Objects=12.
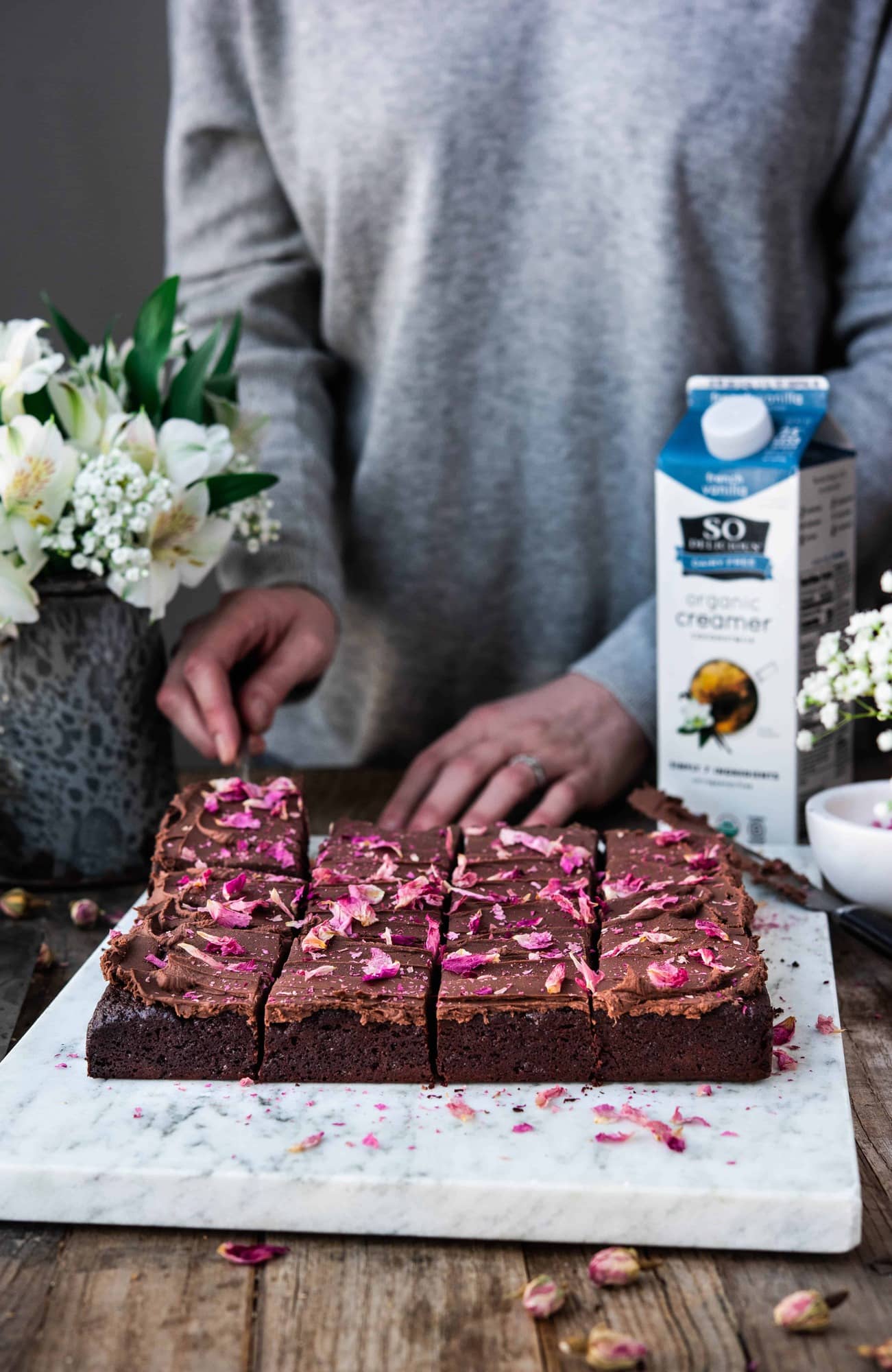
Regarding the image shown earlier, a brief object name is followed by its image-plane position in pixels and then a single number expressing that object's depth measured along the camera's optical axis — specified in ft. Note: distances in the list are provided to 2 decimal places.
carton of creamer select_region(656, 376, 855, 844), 4.39
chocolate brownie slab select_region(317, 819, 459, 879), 4.03
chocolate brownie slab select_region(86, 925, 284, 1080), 3.25
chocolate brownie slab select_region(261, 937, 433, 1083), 3.20
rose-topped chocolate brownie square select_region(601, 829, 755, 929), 3.61
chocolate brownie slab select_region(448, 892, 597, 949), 3.56
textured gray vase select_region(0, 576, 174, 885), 4.46
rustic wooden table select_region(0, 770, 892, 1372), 2.48
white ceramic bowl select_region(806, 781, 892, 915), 3.92
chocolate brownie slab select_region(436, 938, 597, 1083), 3.18
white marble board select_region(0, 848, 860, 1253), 2.76
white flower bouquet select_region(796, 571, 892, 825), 3.19
